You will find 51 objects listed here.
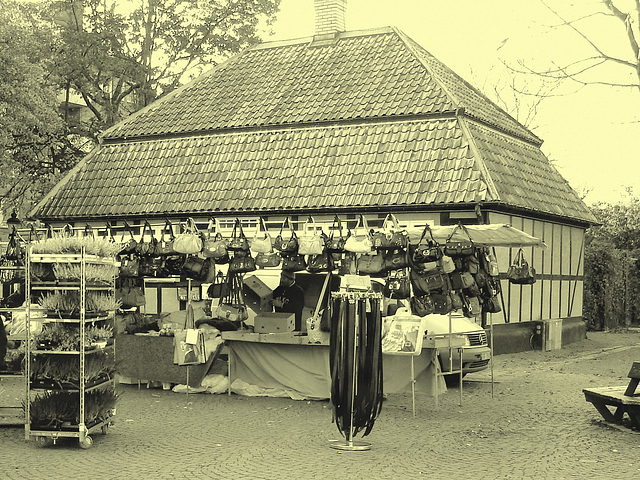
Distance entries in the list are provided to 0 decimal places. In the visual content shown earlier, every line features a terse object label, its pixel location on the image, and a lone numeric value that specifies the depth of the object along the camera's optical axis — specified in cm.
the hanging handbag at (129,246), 1421
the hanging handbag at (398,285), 1249
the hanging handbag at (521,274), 1470
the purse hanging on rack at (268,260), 1351
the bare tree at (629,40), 1089
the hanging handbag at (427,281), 1218
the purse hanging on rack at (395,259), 1219
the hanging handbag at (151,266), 1420
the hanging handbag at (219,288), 1457
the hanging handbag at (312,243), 1307
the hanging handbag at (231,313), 1428
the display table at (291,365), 1272
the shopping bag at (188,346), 1338
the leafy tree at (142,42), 3112
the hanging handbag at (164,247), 1388
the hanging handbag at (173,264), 1414
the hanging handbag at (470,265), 1251
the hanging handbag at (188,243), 1352
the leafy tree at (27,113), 2358
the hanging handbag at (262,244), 1352
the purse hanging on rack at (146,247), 1398
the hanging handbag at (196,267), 1381
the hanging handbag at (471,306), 1260
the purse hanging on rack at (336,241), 1298
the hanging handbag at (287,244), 1315
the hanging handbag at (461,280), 1247
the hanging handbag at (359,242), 1240
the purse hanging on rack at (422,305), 1220
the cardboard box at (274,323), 1391
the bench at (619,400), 1084
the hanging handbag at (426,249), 1197
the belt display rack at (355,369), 983
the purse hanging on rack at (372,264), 1234
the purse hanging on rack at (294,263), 1353
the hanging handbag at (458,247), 1212
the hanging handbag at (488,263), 1299
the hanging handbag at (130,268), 1409
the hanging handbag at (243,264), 1355
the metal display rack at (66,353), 975
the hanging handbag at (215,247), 1351
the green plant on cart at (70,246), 1008
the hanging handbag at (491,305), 1324
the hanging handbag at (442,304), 1218
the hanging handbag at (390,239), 1204
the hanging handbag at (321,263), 1326
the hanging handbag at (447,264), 1227
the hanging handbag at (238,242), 1347
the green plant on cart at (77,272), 997
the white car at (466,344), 1370
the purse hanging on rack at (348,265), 1277
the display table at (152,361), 1415
